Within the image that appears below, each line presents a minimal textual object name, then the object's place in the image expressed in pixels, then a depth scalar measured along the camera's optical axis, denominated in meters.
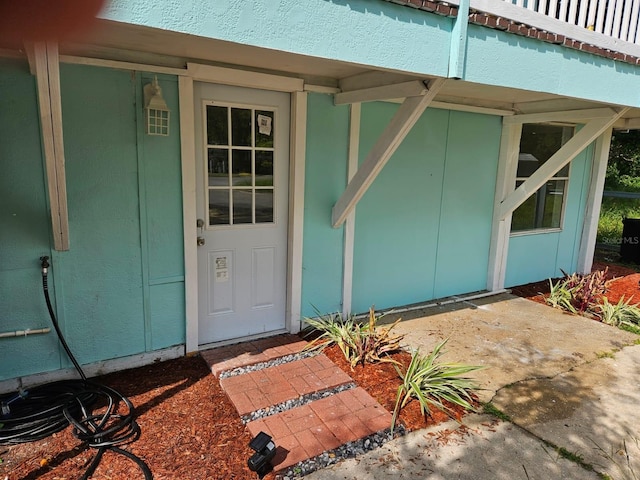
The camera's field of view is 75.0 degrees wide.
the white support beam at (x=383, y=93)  2.92
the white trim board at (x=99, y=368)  2.87
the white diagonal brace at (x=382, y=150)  2.98
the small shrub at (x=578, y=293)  4.91
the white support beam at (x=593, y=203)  6.01
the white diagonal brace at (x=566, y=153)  4.26
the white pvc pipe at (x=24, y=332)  2.78
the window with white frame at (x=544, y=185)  5.39
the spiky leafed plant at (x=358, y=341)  3.45
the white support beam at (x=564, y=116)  4.18
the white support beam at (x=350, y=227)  3.92
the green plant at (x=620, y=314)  4.55
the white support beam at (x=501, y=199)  5.08
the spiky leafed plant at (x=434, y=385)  2.85
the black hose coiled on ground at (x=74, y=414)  2.42
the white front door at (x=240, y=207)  3.40
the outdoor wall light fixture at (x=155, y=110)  2.87
